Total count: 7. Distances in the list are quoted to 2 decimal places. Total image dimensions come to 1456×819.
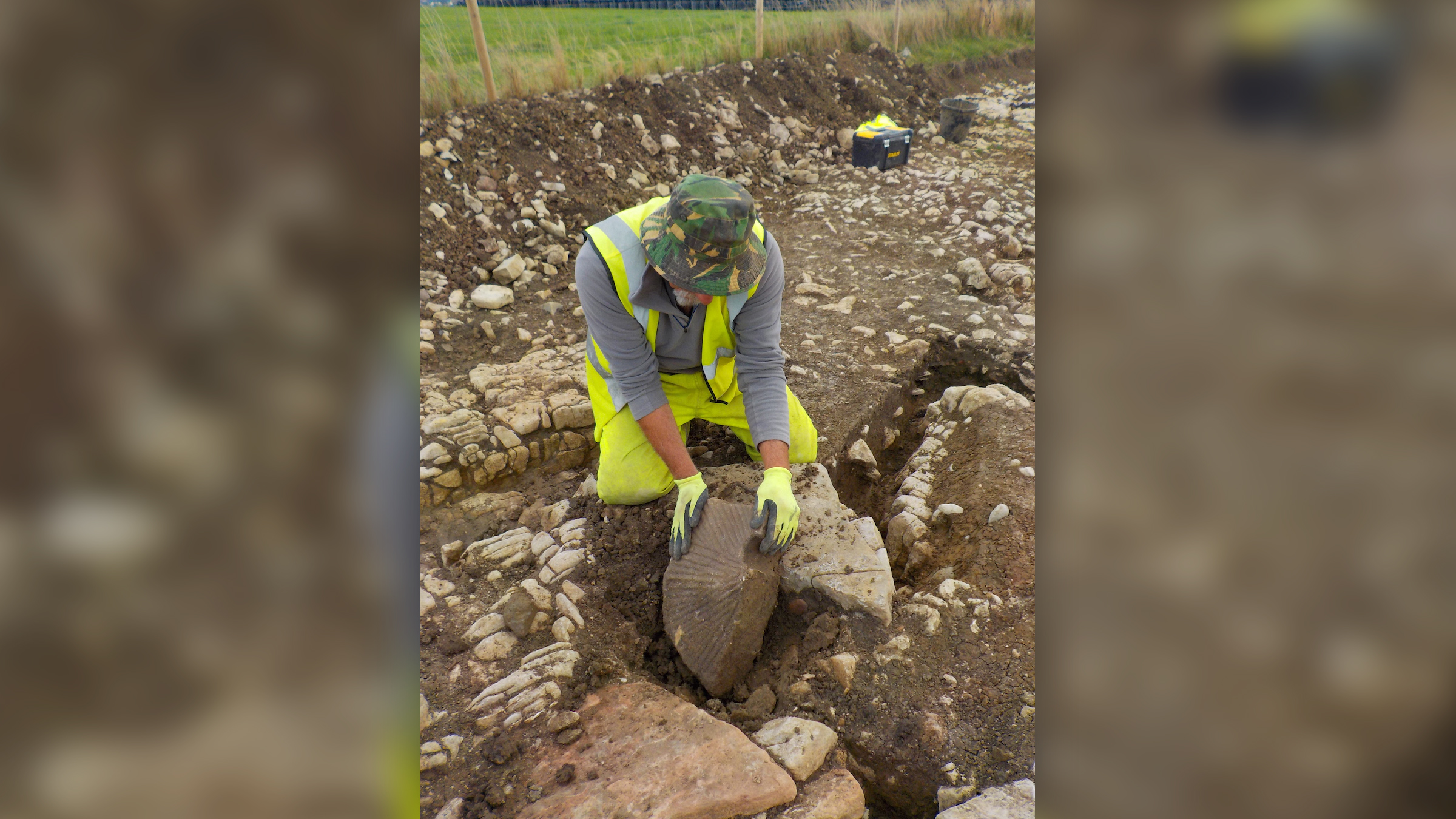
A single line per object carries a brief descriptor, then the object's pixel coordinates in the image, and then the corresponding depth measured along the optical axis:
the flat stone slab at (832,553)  2.23
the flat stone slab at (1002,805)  1.59
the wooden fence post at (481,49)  5.09
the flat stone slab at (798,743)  1.76
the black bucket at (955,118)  7.84
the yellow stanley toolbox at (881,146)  6.55
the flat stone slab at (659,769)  1.60
